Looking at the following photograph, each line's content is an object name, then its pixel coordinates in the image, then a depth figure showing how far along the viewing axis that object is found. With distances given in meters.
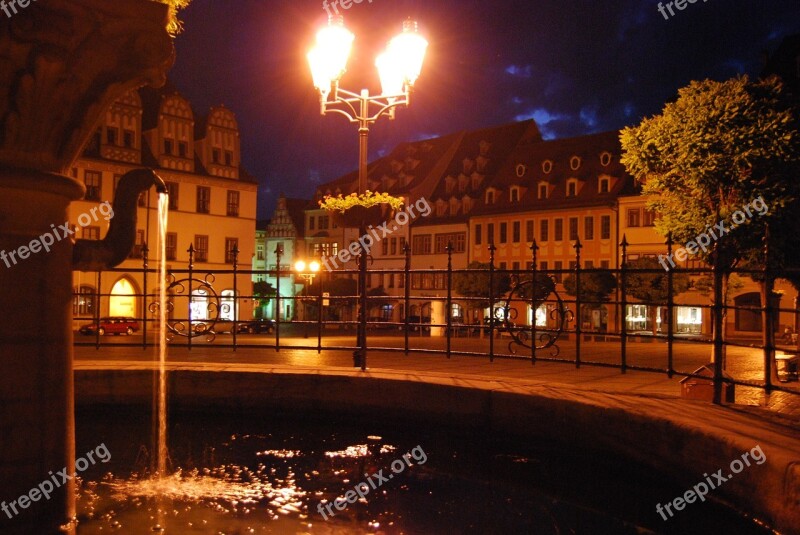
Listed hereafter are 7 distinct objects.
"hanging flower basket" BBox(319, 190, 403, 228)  9.37
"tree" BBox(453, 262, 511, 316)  38.69
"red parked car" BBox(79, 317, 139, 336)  29.56
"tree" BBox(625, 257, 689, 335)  26.55
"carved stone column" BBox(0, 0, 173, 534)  3.17
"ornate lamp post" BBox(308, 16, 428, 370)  10.60
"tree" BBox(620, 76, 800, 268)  9.87
